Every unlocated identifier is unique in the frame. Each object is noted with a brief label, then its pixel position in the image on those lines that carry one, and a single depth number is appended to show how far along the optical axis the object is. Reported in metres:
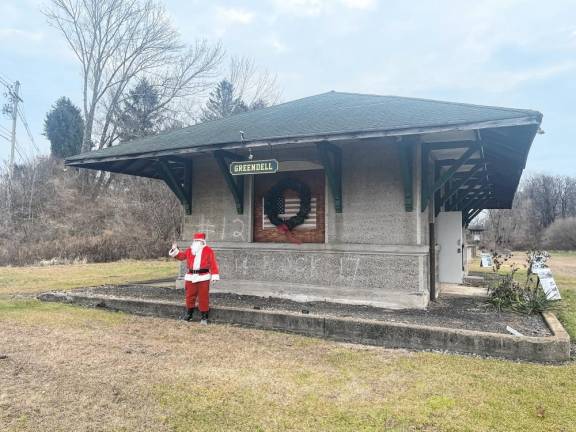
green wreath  7.99
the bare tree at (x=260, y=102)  35.33
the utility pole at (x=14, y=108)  27.71
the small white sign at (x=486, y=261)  19.48
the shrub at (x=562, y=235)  51.50
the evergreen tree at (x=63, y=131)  34.09
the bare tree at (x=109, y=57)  29.81
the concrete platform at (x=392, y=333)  4.69
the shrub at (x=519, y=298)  7.00
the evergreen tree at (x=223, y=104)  35.25
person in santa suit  6.52
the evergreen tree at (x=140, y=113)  31.77
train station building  6.82
